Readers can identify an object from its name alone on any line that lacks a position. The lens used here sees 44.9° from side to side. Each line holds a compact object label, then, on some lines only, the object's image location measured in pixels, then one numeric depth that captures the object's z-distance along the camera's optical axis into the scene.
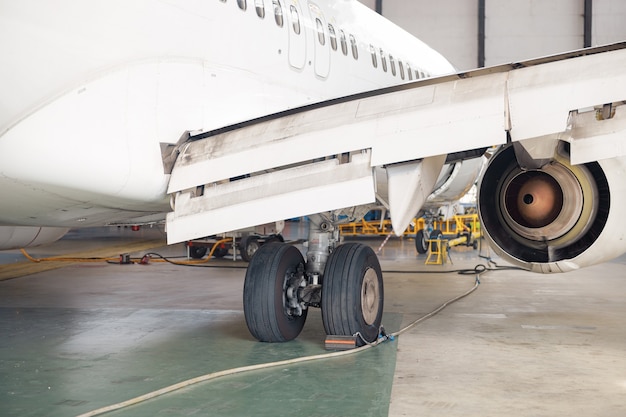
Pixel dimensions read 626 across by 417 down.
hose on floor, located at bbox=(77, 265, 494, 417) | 4.71
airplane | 4.68
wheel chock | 6.44
